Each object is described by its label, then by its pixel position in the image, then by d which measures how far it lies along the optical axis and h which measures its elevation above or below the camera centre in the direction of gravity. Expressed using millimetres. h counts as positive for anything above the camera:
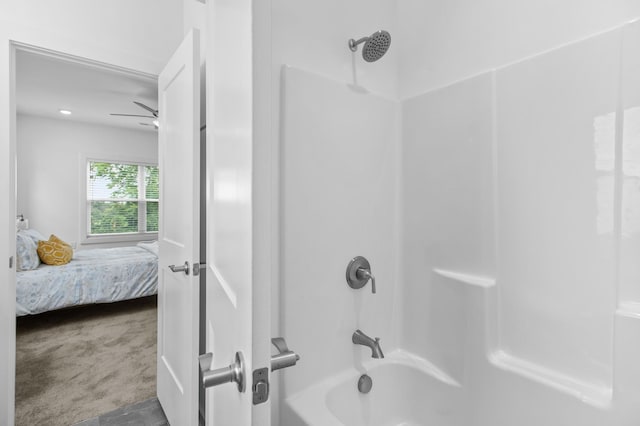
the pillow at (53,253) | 3291 -488
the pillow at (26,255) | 3039 -469
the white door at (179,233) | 1384 -121
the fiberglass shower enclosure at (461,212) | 959 -2
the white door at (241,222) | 427 -20
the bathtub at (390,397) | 1200 -798
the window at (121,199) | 4996 +191
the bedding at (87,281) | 2908 -763
